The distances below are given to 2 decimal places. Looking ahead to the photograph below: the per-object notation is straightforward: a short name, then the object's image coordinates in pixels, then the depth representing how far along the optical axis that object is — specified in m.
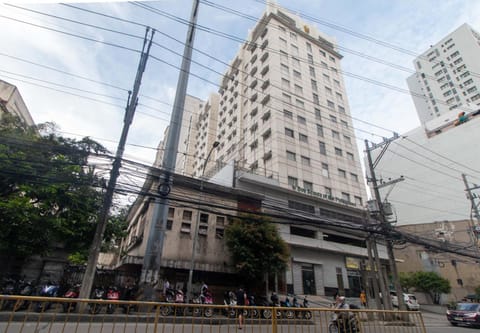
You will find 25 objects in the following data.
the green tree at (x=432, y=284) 24.31
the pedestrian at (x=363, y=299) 18.30
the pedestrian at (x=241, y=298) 11.81
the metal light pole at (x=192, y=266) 12.59
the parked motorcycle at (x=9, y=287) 10.26
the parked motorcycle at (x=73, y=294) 9.15
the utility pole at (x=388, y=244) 12.59
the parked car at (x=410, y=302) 20.30
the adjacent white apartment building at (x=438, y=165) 36.41
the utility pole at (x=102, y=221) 8.76
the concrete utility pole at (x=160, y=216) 8.11
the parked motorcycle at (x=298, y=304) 13.98
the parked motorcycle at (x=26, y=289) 10.48
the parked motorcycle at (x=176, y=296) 11.76
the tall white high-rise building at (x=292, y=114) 25.75
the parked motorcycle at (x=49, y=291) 10.43
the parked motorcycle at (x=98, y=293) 10.80
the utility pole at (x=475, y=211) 20.68
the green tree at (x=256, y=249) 14.73
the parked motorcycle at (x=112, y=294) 10.76
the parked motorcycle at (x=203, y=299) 12.23
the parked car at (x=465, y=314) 13.45
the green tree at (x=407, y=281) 25.84
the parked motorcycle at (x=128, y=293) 12.21
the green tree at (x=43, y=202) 10.90
